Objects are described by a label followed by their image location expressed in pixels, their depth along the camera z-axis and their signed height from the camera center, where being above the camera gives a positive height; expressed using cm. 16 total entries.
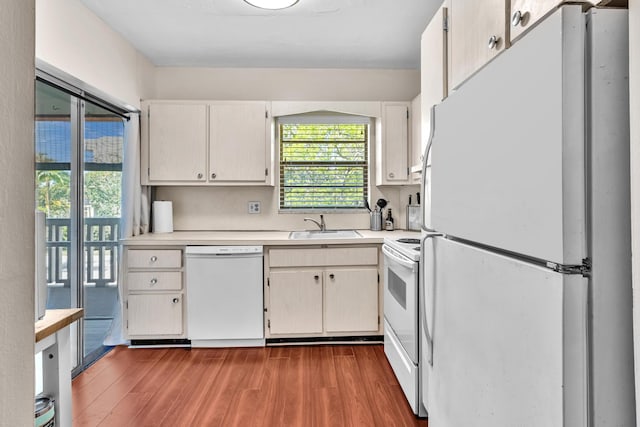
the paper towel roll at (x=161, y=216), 332 -2
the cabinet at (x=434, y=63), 176 +76
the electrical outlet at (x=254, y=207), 355 +6
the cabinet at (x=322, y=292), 291 -61
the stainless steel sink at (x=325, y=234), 306 -18
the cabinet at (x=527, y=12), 92 +54
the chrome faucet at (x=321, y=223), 348 -9
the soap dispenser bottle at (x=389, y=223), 347 -9
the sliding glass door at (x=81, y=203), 227 +7
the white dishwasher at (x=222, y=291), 288 -59
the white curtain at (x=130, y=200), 295 +12
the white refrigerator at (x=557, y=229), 72 -3
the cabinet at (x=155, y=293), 291 -62
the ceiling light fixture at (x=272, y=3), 230 +130
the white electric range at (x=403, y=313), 192 -58
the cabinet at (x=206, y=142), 322 +62
